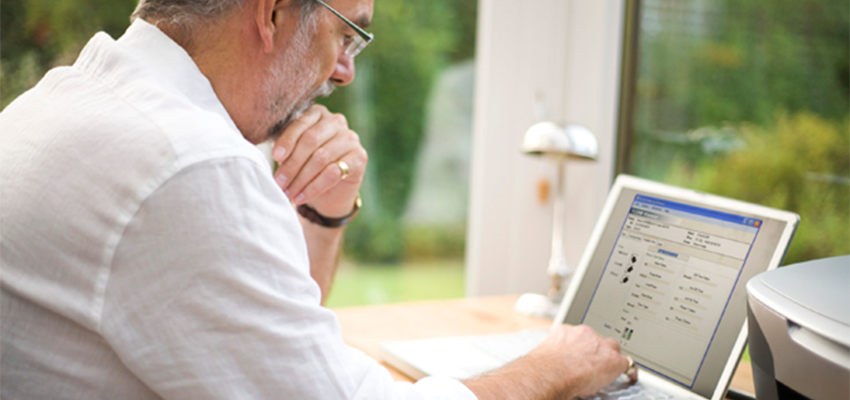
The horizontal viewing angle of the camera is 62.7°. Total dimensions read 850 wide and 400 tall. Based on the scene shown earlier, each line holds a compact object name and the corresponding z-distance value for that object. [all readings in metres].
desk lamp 1.56
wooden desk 1.33
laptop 0.97
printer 0.61
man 0.58
